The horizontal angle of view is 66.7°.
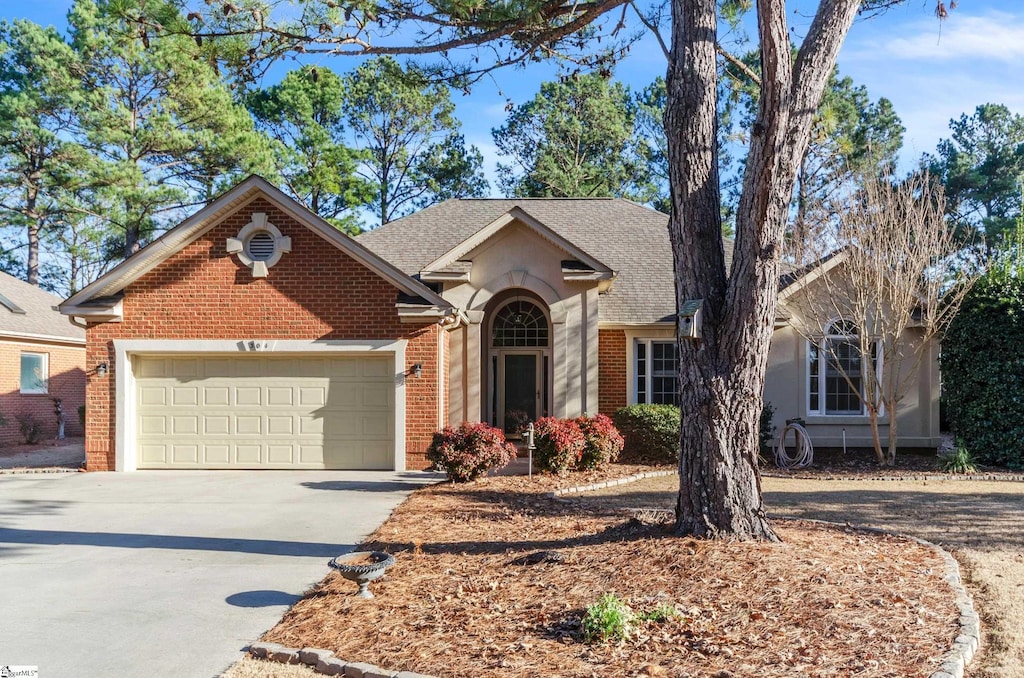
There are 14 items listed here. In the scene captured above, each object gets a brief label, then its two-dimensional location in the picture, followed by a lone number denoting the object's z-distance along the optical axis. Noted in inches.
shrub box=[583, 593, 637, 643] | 212.1
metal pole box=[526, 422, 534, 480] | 524.4
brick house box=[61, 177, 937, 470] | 569.9
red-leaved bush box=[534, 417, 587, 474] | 530.9
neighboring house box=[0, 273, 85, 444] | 824.3
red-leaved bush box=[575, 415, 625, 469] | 549.6
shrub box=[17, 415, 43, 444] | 828.0
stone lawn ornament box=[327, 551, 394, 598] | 249.4
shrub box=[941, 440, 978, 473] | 573.6
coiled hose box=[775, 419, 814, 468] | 621.6
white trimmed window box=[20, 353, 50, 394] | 862.5
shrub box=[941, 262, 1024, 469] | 580.4
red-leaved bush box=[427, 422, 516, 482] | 491.5
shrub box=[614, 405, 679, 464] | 625.3
